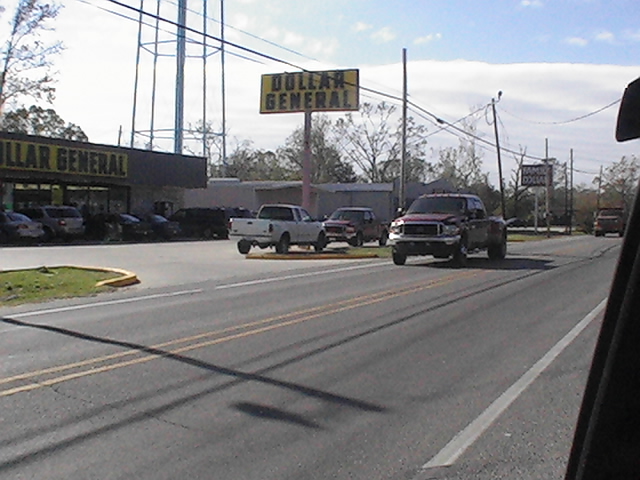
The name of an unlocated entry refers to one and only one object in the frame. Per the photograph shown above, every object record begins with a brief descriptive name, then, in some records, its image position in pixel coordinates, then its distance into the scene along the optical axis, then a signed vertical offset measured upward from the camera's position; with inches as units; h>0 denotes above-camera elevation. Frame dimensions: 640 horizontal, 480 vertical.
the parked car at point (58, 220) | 1445.6 -36.9
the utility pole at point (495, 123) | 2070.6 +225.7
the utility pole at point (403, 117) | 1477.6 +166.6
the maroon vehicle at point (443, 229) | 880.3 -22.2
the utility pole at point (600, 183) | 3848.4 +144.4
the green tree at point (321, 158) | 3683.6 +222.8
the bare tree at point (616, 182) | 3302.2 +137.0
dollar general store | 1547.7 +54.5
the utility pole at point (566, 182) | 3582.2 +138.2
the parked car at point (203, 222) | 1798.7 -43.2
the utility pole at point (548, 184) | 2420.3 +85.2
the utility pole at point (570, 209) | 2844.0 +12.5
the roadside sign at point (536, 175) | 2539.4 +116.1
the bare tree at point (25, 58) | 1056.2 +230.7
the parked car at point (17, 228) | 1325.0 -48.7
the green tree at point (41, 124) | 2268.1 +281.1
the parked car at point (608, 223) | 2256.4 -26.4
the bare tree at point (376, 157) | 3569.9 +235.3
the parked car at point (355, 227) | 1430.9 -36.8
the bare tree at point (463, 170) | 3865.7 +193.8
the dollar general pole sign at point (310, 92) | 1544.0 +221.6
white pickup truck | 1144.8 -35.8
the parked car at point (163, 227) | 1662.2 -51.5
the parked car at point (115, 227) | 1561.3 -50.9
